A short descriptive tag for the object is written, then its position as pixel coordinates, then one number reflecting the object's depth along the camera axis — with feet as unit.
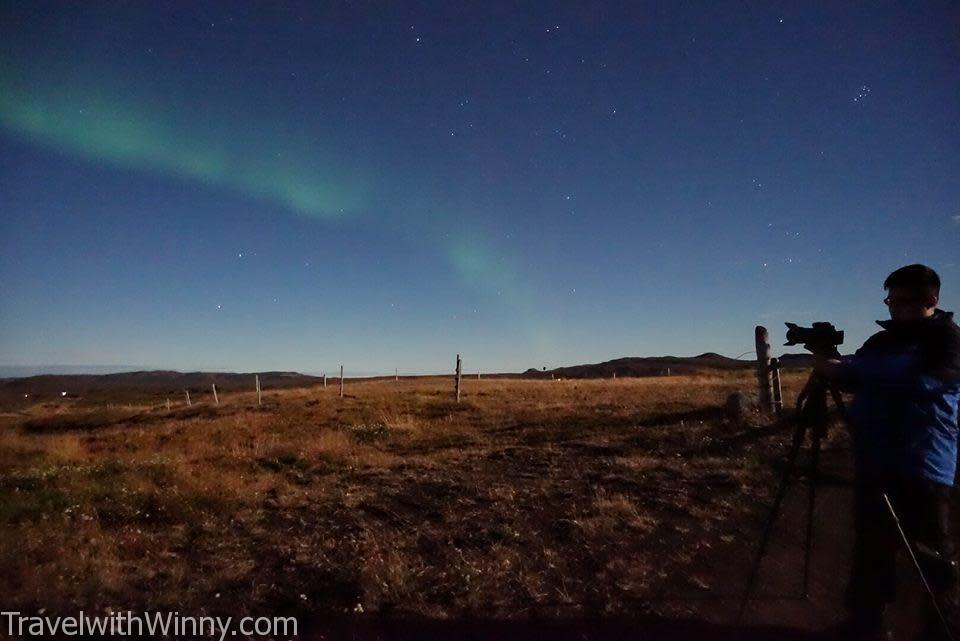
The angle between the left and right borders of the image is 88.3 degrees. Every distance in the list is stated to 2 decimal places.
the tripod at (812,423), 11.86
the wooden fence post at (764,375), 41.96
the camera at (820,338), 11.41
